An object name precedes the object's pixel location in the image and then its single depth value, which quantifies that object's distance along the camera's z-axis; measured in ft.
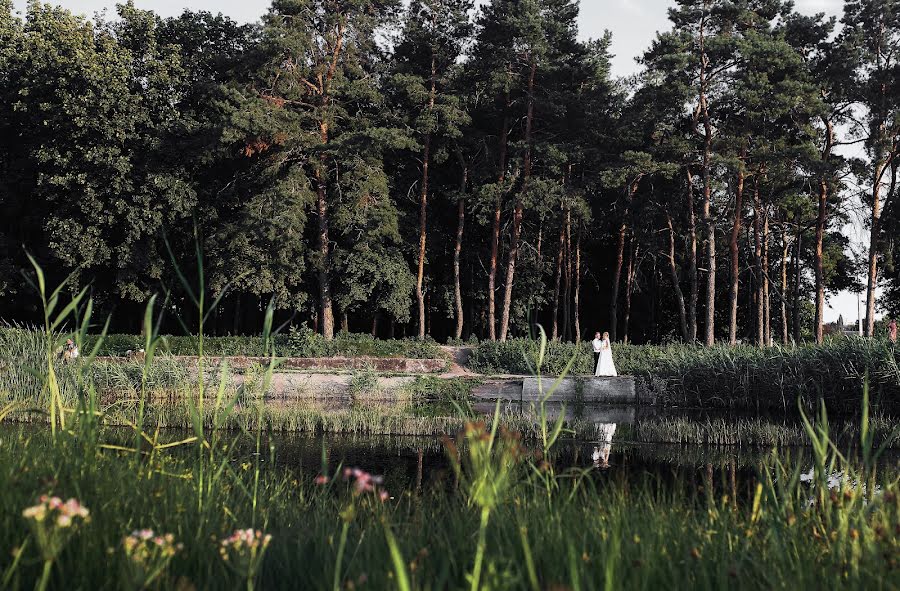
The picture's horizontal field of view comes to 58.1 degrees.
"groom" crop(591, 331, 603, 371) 63.28
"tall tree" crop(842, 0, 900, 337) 92.17
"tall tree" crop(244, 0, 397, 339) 89.30
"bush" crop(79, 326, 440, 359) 75.56
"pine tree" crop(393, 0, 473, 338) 95.40
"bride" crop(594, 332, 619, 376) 63.77
